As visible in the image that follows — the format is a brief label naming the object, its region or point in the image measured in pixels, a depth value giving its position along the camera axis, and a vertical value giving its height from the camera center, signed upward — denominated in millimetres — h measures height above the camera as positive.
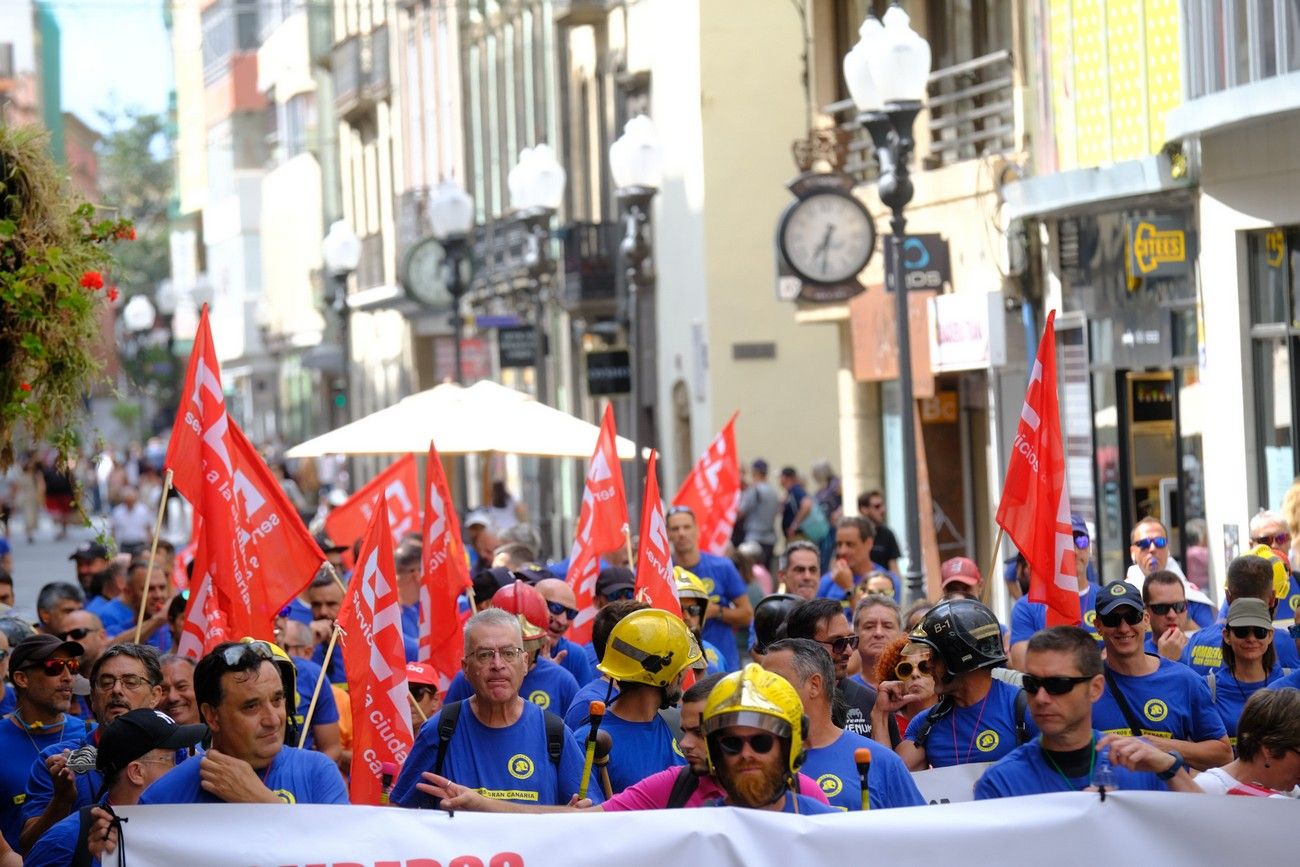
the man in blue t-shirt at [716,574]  23005 -938
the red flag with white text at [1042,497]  17011 -417
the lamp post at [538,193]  41050 +2252
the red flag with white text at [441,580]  19809 -786
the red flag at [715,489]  28799 -551
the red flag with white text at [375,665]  15805 -953
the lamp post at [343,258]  55582 +2255
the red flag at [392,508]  29197 -608
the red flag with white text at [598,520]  23548 -615
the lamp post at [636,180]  35428 +2030
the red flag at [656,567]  18642 -709
